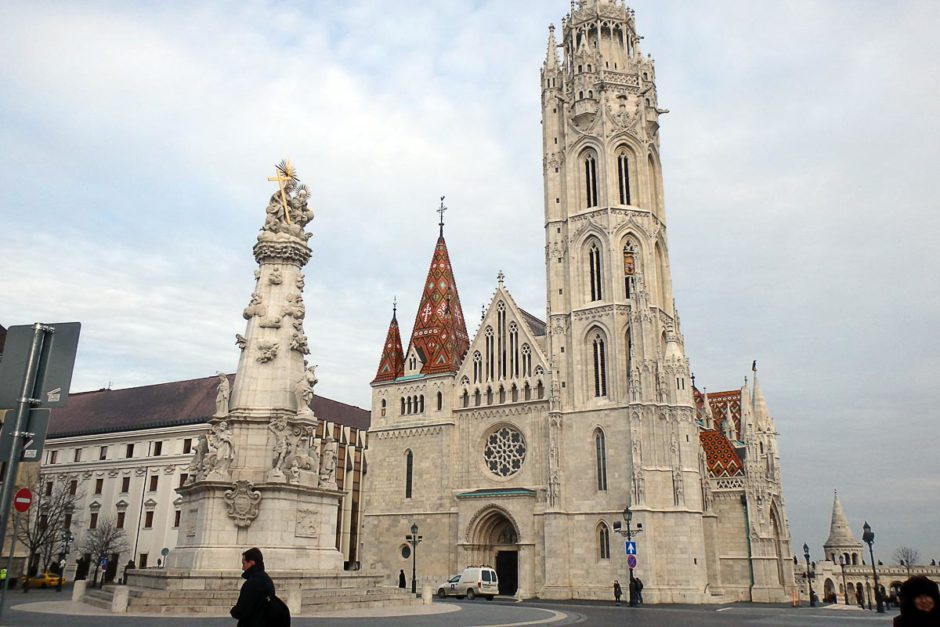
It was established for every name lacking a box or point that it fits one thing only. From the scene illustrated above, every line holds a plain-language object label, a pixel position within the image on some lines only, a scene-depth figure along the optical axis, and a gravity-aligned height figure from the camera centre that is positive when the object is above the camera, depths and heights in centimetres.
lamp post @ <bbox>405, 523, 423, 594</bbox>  3519 +67
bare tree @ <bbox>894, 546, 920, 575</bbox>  8950 -34
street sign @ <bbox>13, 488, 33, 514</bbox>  1086 +67
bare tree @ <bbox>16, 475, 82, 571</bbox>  3859 +194
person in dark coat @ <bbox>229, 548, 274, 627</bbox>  618 -40
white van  3388 -140
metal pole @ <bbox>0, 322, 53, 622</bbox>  630 +111
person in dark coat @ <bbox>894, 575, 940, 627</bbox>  476 -30
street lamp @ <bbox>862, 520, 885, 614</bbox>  3238 +77
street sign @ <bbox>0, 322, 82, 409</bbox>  672 +160
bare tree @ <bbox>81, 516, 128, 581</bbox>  4239 +50
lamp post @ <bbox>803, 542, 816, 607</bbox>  4362 -117
